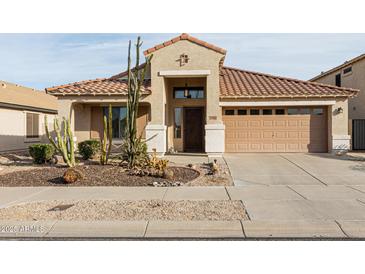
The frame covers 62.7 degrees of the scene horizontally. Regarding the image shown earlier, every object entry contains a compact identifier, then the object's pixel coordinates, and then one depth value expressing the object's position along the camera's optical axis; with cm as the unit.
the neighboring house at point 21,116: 1914
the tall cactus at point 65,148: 1148
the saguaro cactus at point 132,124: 1152
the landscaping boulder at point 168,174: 1000
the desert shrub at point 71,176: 950
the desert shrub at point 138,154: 1151
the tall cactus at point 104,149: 1191
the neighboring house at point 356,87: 1900
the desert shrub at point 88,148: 1388
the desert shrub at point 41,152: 1311
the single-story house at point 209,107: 1501
